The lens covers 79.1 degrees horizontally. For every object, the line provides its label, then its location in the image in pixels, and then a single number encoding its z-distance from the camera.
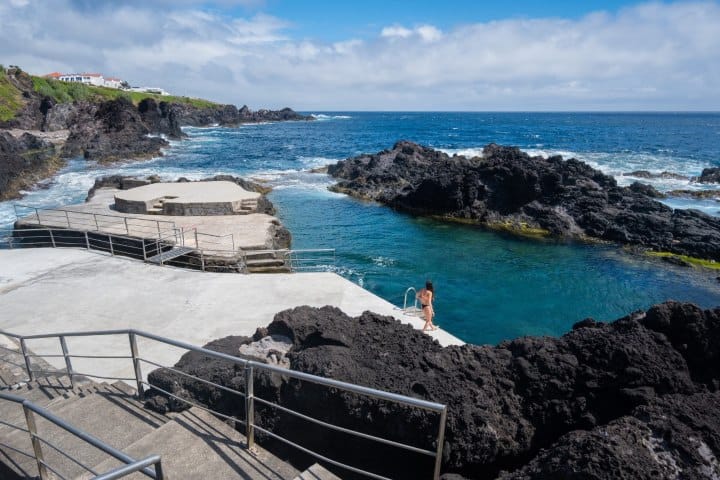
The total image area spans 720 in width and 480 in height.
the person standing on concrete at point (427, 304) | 10.02
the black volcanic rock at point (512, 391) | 4.11
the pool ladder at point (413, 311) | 11.09
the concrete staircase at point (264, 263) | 16.12
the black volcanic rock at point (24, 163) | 32.78
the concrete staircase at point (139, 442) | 4.04
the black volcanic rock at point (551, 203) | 24.06
